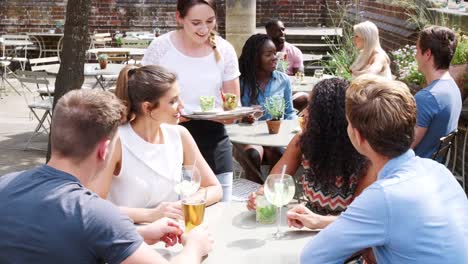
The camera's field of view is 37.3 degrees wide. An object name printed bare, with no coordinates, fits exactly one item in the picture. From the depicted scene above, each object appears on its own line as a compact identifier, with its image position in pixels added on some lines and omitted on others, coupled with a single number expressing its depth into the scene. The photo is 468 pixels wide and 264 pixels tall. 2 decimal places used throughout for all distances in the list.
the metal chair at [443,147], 4.37
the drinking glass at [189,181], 2.83
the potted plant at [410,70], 6.30
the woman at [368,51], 7.07
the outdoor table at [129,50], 12.34
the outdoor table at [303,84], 7.62
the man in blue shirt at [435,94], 4.45
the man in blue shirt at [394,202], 2.03
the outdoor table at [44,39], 15.14
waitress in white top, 4.04
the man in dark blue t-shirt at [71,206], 1.90
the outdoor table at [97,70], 9.37
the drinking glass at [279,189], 2.75
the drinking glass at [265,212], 2.91
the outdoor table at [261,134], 4.77
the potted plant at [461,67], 5.78
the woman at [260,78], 5.59
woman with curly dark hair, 3.03
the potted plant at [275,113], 5.01
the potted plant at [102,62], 9.70
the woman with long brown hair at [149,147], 3.03
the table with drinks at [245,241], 2.56
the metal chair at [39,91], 8.09
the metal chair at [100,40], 15.12
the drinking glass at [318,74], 8.12
